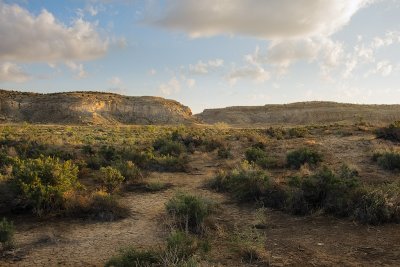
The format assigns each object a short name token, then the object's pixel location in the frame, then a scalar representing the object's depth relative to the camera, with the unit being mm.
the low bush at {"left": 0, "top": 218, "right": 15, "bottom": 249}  7539
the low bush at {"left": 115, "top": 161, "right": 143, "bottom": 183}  13906
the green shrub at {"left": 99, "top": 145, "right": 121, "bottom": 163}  17484
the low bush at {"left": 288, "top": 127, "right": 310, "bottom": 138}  30662
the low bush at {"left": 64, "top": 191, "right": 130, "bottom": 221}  9656
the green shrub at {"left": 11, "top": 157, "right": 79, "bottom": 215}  9734
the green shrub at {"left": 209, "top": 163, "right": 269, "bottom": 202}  11398
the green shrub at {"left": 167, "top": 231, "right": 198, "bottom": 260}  6647
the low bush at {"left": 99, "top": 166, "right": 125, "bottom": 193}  12469
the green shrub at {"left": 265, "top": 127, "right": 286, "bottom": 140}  30169
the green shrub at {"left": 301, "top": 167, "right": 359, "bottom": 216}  9633
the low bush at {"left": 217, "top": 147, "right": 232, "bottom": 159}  20356
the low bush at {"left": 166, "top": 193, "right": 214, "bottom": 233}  8727
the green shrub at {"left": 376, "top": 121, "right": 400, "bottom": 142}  24589
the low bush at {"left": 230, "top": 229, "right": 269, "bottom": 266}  6992
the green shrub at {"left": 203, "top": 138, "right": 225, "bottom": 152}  23428
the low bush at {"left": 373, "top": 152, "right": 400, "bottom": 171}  14844
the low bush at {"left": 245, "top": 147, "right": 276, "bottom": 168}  16672
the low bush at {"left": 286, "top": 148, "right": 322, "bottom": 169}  16384
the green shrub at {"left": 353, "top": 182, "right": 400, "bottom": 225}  8898
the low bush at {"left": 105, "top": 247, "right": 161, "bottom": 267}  6311
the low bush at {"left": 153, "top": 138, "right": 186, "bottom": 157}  20911
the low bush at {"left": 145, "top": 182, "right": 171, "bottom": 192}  12844
